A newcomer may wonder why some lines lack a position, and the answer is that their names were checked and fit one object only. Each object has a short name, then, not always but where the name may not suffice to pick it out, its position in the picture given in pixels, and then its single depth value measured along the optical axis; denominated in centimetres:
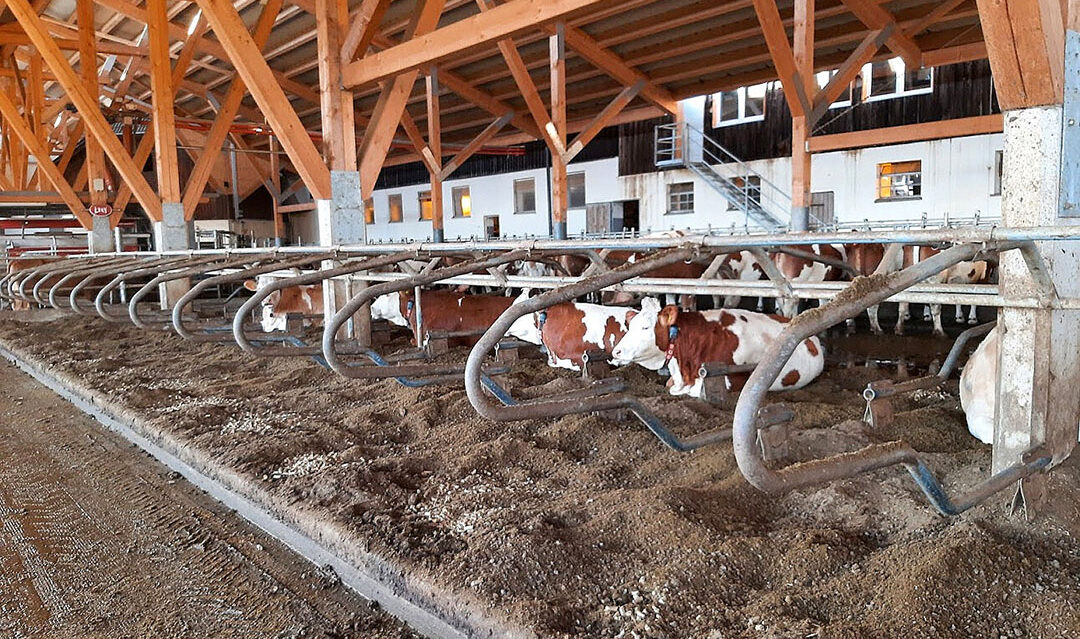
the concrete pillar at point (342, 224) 693
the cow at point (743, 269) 1172
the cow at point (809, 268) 1080
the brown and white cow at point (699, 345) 570
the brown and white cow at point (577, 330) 665
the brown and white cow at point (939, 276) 903
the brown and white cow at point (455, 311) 802
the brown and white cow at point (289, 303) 989
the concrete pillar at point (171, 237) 1062
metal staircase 1795
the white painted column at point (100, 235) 1321
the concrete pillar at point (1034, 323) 286
